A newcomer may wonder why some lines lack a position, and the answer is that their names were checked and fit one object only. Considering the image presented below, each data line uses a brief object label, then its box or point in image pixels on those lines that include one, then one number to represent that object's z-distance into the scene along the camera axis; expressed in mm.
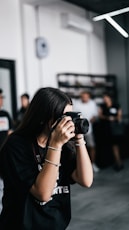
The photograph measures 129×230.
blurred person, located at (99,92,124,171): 5957
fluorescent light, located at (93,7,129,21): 4445
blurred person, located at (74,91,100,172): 6091
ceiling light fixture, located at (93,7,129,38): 4451
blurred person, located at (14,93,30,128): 5387
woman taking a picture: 999
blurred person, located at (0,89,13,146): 4488
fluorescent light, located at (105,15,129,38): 4676
